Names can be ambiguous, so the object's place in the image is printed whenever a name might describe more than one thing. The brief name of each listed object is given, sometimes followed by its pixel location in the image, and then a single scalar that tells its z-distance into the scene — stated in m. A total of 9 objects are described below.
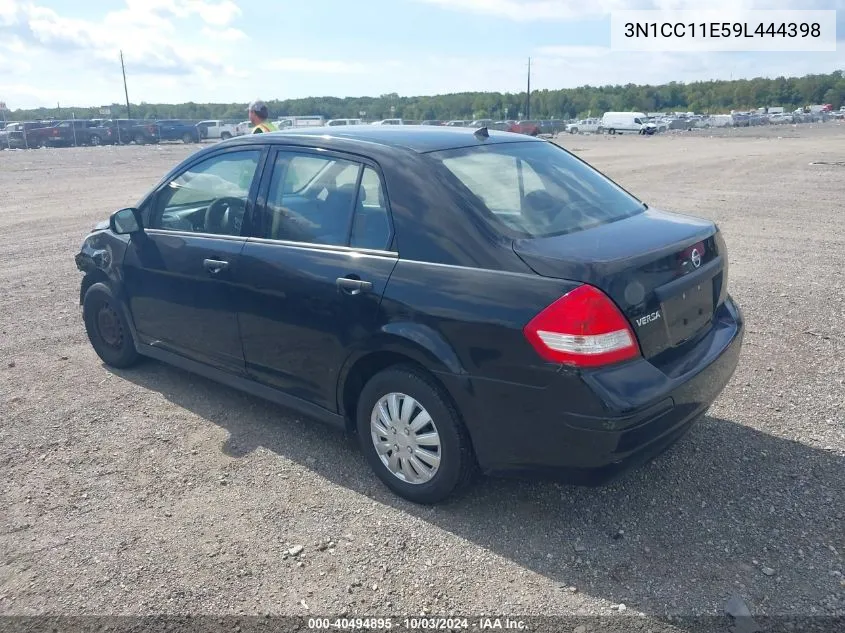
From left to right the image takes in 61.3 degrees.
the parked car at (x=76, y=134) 48.44
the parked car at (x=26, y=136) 46.63
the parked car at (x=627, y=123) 63.05
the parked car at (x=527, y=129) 36.66
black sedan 3.00
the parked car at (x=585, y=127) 68.56
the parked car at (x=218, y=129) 53.69
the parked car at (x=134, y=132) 52.16
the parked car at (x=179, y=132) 52.06
